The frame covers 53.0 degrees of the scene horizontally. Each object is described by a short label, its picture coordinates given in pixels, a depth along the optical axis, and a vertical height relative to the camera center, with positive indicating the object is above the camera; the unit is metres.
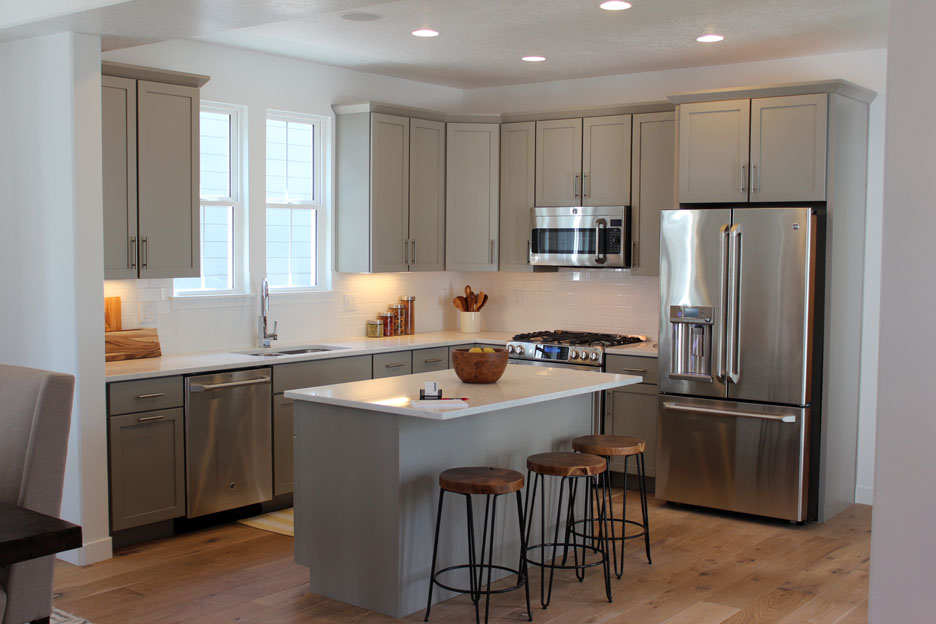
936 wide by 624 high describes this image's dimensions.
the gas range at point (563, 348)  5.96 -0.56
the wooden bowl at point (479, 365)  4.24 -0.48
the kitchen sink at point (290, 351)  5.63 -0.57
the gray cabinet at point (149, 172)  4.73 +0.45
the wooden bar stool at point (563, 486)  3.89 -1.04
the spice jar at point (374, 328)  6.59 -0.48
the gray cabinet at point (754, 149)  5.19 +0.64
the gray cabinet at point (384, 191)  6.24 +0.46
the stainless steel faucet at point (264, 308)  5.82 -0.31
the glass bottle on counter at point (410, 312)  6.86 -0.38
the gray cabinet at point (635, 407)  5.85 -0.92
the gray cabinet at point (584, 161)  6.21 +0.67
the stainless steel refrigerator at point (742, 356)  5.14 -0.53
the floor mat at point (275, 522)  5.06 -1.45
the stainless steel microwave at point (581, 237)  6.18 +0.16
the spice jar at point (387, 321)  6.66 -0.44
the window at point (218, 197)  5.63 +0.37
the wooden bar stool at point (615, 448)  4.25 -0.85
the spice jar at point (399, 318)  6.75 -0.42
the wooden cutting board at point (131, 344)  4.92 -0.46
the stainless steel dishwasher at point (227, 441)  4.89 -0.98
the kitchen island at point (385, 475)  3.76 -0.89
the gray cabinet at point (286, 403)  5.29 -0.82
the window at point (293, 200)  6.08 +0.39
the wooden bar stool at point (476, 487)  3.59 -0.87
